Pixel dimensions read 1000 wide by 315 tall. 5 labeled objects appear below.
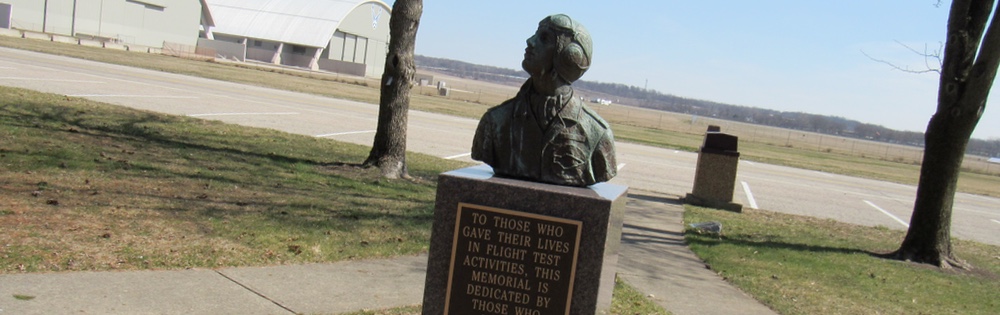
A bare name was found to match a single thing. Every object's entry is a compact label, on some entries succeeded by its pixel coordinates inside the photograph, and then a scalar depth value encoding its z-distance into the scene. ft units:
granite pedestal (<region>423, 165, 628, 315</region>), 17.34
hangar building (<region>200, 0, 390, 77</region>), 246.06
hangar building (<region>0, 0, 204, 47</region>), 185.37
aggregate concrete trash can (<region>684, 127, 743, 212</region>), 50.83
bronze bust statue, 18.52
